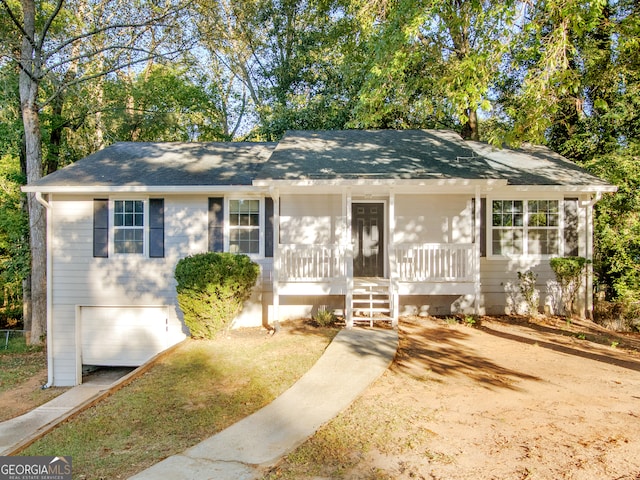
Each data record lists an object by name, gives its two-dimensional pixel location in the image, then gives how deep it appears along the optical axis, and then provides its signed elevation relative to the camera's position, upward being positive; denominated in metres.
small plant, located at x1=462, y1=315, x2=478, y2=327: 9.20 -1.85
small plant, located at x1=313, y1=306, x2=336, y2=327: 9.11 -1.76
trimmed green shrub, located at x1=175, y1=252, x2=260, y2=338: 8.20 -1.01
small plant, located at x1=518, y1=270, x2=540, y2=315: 9.99 -1.26
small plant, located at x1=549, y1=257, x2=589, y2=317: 9.78 -0.88
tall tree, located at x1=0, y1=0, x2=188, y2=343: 12.40 +5.58
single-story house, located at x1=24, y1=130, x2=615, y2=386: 9.00 +0.10
